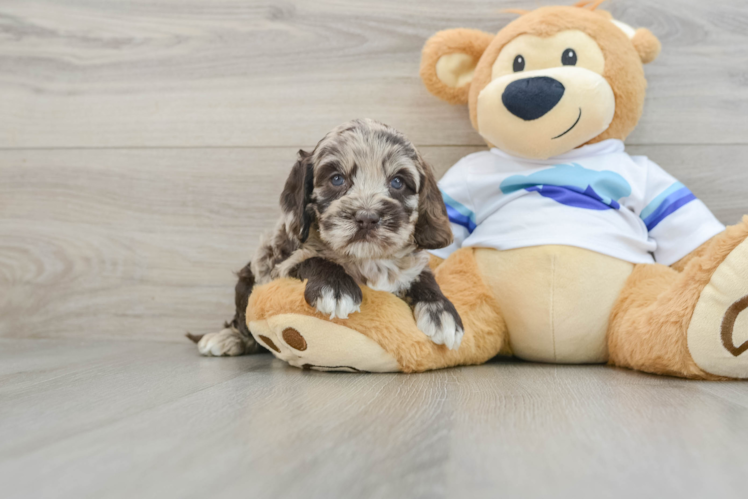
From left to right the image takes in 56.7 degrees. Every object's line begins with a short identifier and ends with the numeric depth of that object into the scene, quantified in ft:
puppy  1.68
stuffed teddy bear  1.78
